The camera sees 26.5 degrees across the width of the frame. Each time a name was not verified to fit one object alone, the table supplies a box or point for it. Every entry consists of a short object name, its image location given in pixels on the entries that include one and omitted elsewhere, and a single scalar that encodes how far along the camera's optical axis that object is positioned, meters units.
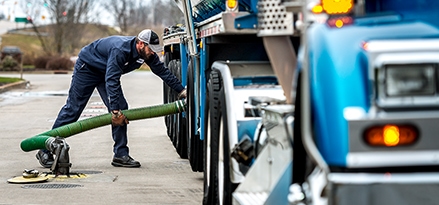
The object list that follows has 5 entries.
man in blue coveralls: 10.65
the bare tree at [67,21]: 70.06
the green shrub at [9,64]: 51.44
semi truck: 3.95
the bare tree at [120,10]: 86.02
